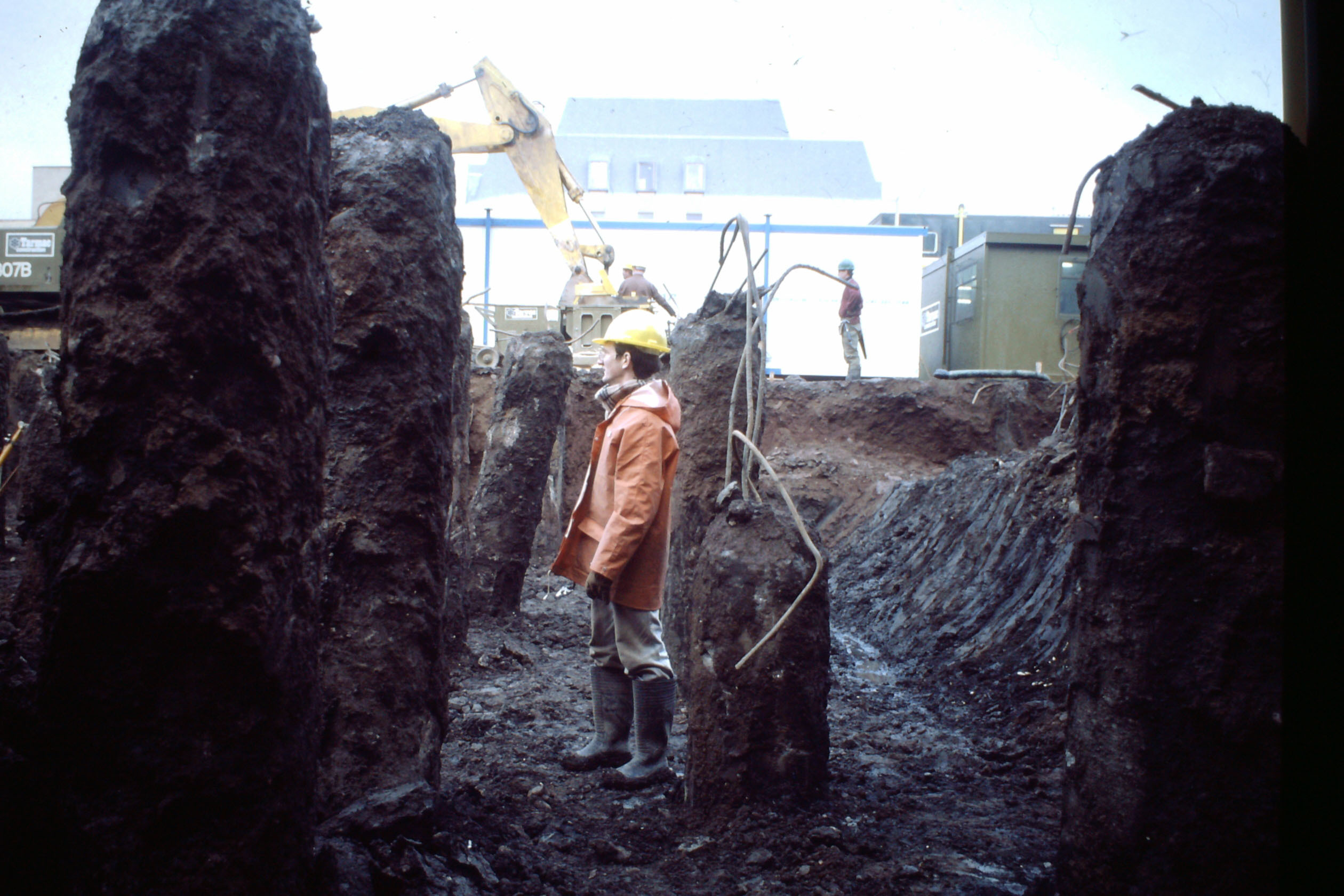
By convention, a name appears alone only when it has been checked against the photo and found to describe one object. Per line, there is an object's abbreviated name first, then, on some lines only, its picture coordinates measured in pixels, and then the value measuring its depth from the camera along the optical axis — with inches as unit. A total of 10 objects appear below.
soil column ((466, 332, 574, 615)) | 276.7
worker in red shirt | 554.9
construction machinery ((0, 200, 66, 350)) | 596.1
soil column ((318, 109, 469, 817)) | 116.8
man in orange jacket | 145.5
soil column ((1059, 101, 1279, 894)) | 78.2
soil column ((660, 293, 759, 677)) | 193.8
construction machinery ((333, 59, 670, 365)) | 542.6
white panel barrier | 665.6
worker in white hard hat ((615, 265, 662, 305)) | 560.7
